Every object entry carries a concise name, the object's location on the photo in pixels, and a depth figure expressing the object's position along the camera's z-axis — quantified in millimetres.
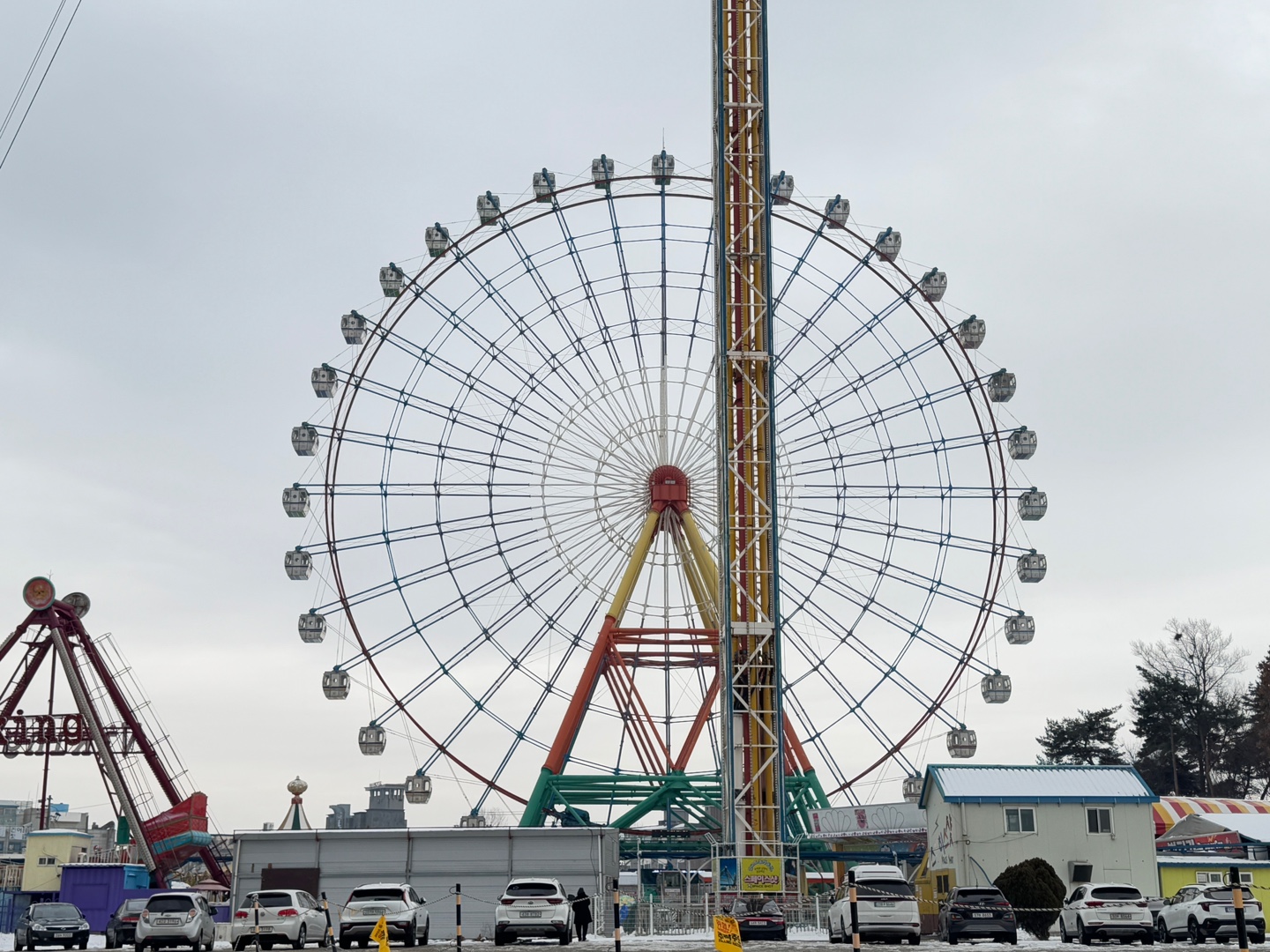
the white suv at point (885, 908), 29609
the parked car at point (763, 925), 32438
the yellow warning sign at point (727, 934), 19594
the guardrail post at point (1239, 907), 18734
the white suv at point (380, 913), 29641
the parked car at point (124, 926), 40466
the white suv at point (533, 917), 29891
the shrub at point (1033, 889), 37875
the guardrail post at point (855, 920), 19253
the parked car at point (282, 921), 29969
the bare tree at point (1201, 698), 96625
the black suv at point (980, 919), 30375
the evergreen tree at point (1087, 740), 95812
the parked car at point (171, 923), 30359
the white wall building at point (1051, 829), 42938
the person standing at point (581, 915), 33844
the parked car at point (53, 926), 39219
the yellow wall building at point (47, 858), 65875
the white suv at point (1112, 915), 30094
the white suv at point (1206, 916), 31234
